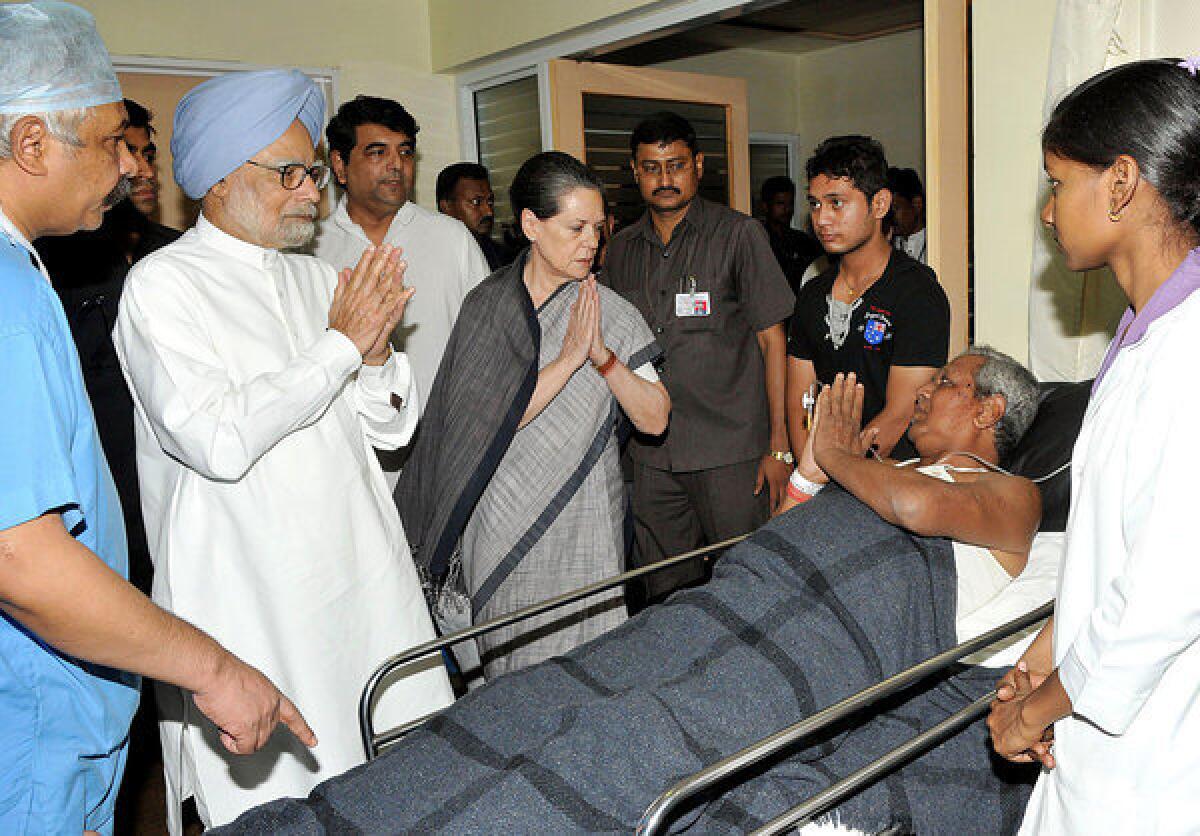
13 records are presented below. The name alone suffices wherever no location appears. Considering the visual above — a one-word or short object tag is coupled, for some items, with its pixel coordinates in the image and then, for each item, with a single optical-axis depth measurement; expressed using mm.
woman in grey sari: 2520
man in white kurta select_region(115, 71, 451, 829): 1812
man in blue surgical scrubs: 1182
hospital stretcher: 1337
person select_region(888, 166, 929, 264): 4605
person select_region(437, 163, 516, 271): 4594
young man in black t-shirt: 2691
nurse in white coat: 1168
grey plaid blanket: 1483
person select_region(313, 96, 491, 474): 3420
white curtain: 2471
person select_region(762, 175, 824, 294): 6125
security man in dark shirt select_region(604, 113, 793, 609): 3246
